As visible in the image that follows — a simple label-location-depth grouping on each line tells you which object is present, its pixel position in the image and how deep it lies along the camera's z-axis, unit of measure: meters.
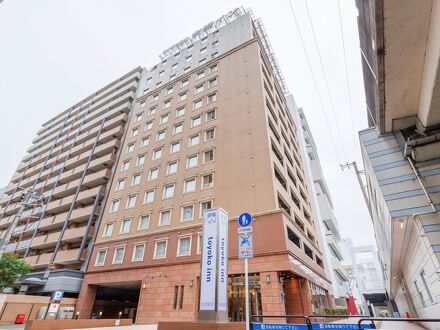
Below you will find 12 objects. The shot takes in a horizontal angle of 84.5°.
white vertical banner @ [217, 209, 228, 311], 9.23
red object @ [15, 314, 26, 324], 20.89
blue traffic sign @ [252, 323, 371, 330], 5.45
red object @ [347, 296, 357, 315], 28.02
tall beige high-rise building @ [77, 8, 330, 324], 16.75
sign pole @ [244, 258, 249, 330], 5.82
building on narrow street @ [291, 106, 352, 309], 32.04
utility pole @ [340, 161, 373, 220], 20.67
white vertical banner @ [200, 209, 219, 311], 9.18
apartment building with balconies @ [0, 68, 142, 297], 27.09
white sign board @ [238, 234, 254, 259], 7.26
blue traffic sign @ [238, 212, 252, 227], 7.78
